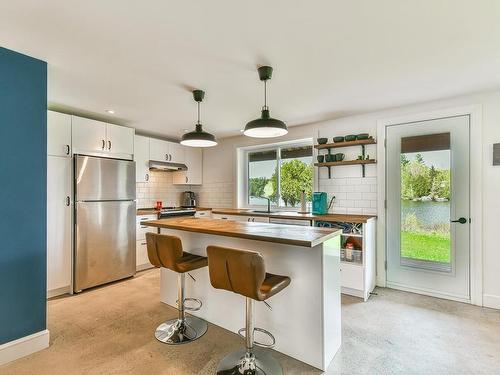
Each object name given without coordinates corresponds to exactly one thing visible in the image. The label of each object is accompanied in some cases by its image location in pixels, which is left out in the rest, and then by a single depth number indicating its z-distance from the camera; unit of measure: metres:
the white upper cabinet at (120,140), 3.73
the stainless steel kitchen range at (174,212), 4.37
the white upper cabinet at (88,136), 3.35
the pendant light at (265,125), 2.18
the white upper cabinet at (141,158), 4.33
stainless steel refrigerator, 3.29
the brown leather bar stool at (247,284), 1.62
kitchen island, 1.86
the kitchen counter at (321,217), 3.11
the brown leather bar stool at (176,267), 2.18
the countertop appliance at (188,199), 5.40
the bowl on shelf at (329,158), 3.74
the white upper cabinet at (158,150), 4.56
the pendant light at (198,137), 2.66
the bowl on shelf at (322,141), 3.80
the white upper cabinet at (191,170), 5.16
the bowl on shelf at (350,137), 3.56
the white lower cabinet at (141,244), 4.06
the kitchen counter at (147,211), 4.11
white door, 3.00
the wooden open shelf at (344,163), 3.47
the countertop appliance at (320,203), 3.66
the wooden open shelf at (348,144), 3.45
